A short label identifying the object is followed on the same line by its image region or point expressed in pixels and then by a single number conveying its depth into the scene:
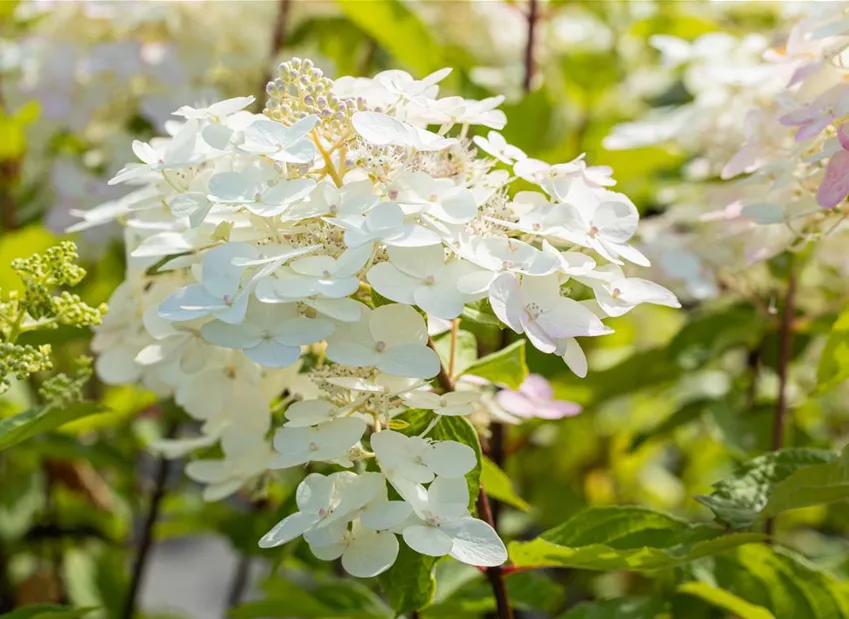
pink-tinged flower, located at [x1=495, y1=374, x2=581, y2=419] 1.13
